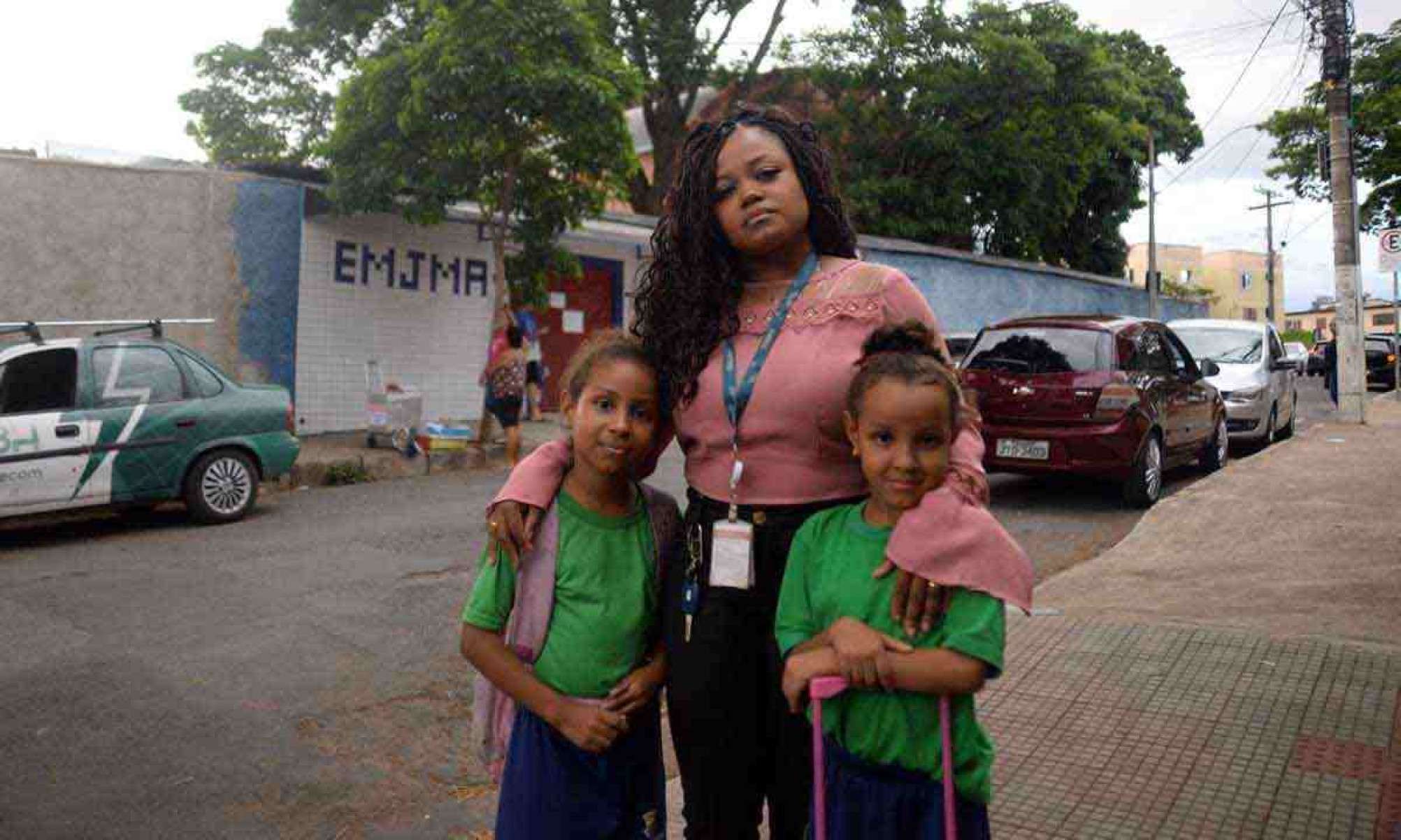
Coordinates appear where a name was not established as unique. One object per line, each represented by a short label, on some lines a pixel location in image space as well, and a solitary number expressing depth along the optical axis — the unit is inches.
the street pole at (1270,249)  1953.7
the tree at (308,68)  842.8
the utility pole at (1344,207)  587.2
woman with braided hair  80.2
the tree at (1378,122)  853.8
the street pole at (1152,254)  1204.5
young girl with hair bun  72.1
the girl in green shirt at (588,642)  81.6
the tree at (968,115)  1012.5
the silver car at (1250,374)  490.9
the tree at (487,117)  427.8
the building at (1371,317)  3255.9
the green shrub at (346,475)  427.8
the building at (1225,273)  2935.5
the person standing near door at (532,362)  600.7
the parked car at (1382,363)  1154.7
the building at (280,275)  455.8
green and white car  308.8
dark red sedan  342.6
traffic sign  630.5
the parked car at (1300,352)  1494.8
